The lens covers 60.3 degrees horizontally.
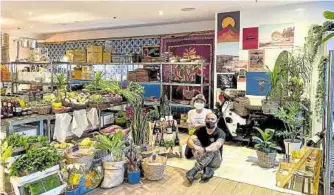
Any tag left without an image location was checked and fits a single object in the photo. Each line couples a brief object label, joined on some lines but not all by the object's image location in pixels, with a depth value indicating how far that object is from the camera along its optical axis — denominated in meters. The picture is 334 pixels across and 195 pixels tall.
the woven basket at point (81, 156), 3.36
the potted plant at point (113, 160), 3.53
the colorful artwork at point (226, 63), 5.98
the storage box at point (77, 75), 8.52
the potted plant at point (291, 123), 4.53
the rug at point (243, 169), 3.82
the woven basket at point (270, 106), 4.90
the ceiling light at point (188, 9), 5.69
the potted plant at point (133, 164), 3.68
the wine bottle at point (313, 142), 3.58
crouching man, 3.81
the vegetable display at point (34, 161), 2.90
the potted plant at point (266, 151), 4.30
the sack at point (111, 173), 3.53
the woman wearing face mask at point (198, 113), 4.70
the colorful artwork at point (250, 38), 5.68
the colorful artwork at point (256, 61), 5.65
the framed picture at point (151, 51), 7.84
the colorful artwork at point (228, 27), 5.89
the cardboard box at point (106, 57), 8.31
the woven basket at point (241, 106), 5.50
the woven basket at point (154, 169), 3.71
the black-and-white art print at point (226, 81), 6.03
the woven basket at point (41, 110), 4.40
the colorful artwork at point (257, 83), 5.61
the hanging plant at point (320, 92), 4.77
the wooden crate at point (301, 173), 3.54
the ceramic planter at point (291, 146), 4.49
